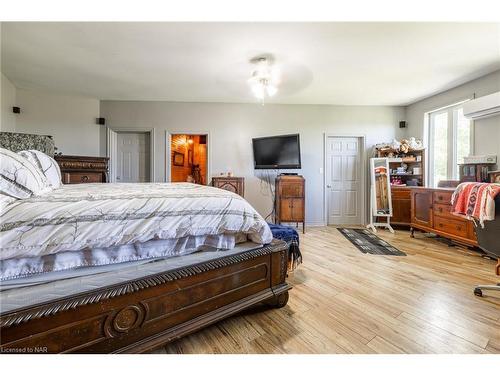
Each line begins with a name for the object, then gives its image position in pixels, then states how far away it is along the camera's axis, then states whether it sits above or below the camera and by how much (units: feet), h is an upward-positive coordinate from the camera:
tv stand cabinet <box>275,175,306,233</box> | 14.30 -1.05
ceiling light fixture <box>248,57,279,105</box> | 10.13 +4.83
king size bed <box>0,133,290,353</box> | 3.16 -1.40
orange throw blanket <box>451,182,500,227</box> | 5.75 -0.47
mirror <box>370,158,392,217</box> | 14.26 -0.26
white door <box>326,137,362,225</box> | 16.47 +0.00
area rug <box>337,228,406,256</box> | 10.19 -2.96
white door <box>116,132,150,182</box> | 15.64 +1.80
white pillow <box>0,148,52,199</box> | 3.67 +0.10
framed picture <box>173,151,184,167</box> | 20.54 +2.18
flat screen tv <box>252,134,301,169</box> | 14.84 +2.05
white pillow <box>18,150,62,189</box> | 5.99 +0.51
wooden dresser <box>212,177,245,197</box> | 14.33 +0.01
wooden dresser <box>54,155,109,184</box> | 11.73 +0.78
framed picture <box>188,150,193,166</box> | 21.98 +2.44
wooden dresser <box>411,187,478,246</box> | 9.94 -1.66
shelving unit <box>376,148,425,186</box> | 14.48 +1.37
